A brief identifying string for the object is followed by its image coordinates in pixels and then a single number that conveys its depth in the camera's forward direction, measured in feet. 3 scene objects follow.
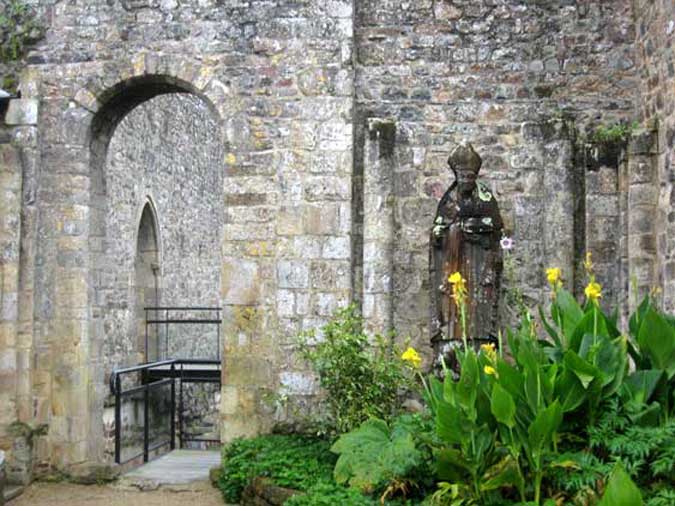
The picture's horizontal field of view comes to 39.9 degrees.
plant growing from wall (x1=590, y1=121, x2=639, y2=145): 25.64
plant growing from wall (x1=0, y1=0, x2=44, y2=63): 27.27
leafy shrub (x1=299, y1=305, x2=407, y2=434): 22.99
